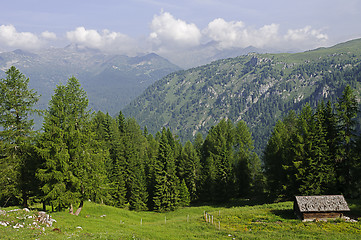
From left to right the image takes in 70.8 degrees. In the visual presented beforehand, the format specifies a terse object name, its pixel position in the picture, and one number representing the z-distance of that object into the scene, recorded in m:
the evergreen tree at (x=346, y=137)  44.28
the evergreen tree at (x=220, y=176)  60.38
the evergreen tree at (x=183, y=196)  59.62
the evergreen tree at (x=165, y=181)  56.50
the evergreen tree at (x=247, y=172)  66.31
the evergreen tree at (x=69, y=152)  28.52
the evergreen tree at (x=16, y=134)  30.00
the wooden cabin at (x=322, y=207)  36.16
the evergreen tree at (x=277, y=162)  50.91
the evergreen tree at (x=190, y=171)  68.00
